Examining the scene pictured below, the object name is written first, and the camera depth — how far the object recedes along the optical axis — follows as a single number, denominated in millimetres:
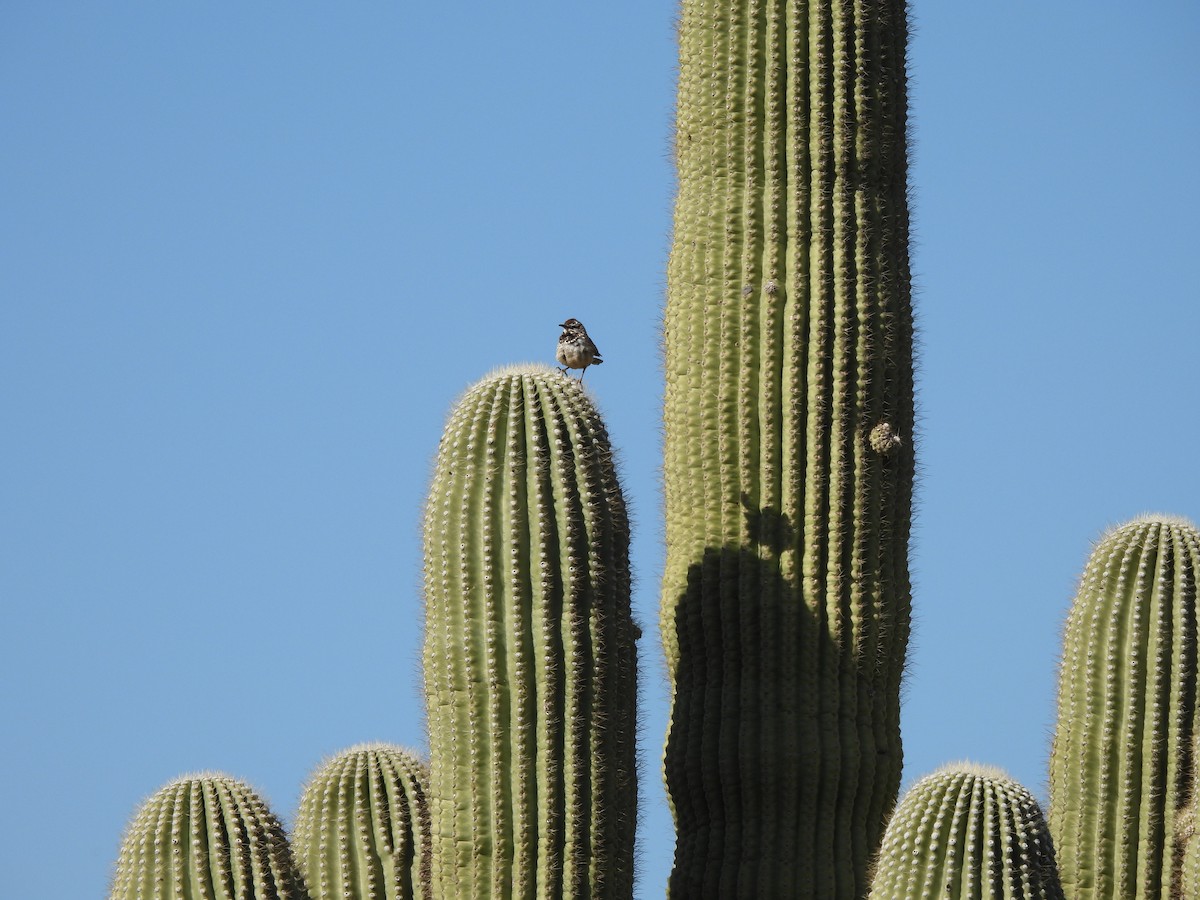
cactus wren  24062
